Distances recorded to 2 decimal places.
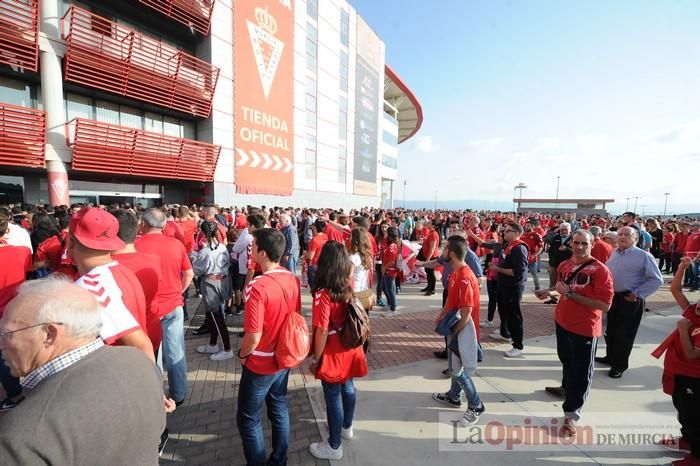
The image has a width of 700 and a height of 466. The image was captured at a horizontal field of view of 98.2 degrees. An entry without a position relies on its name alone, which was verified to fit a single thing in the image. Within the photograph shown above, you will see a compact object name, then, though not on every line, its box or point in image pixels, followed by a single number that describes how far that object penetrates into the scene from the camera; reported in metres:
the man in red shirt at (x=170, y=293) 3.25
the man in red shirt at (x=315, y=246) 6.28
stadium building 10.37
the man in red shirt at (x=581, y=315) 3.13
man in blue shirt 4.21
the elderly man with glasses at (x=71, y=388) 0.95
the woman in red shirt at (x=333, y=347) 2.59
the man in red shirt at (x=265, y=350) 2.26
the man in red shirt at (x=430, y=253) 7.61
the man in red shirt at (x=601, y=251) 5.17
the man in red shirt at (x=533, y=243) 8.16
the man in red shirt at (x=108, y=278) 1.91
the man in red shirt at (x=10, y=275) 2.93
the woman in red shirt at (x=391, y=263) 6.70
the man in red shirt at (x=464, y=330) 3.21
